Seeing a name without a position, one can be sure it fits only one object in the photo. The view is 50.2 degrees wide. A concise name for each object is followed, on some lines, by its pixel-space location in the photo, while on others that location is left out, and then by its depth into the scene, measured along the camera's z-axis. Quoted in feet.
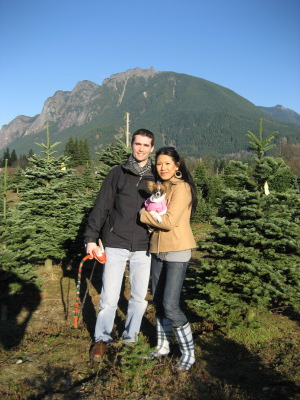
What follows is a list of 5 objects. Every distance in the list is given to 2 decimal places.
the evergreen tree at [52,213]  27.12
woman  10.97
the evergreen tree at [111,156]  32.91
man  12.30
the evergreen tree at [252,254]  15.61
